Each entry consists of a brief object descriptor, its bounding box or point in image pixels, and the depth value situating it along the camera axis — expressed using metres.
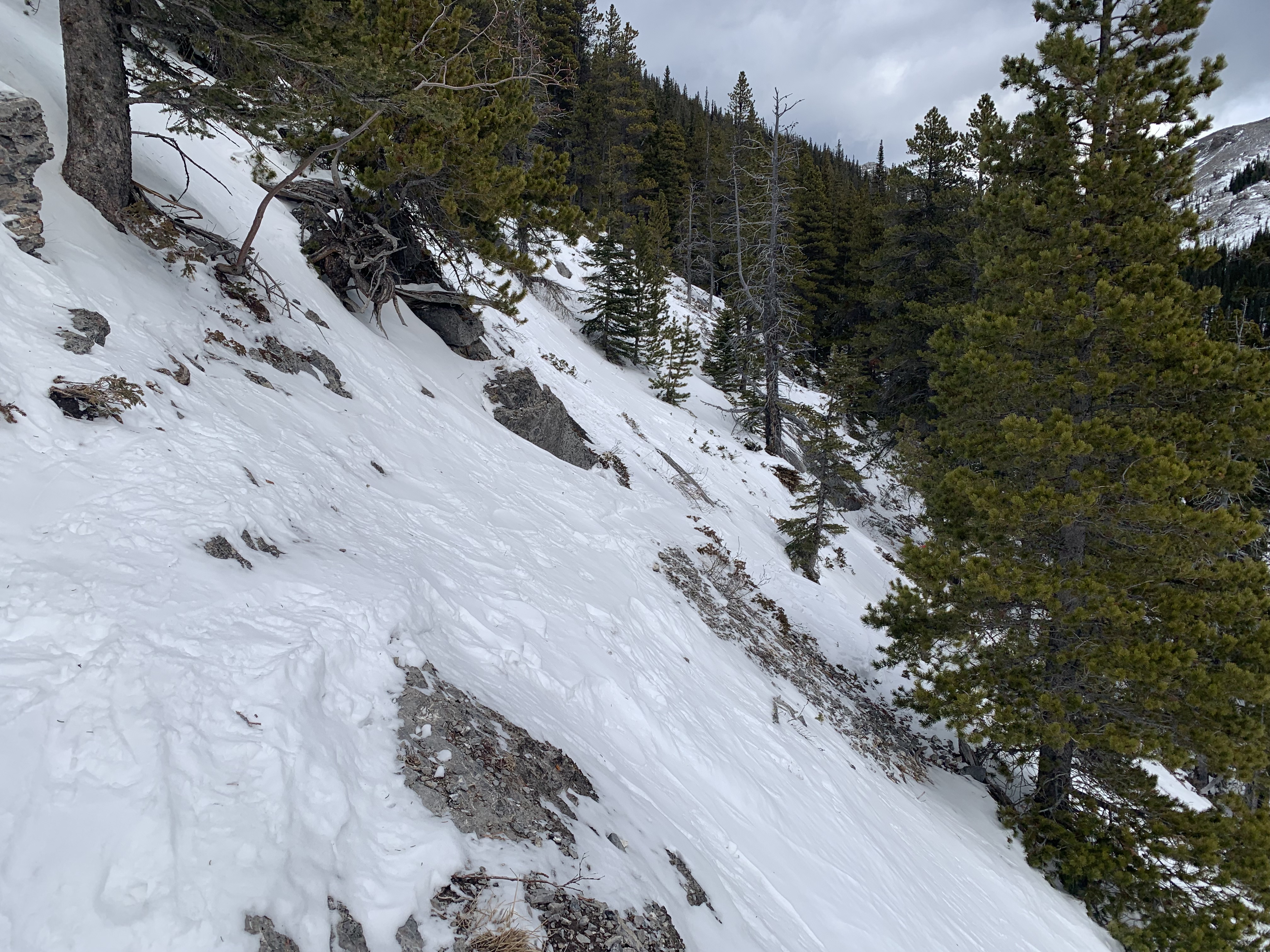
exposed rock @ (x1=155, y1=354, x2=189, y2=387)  6.27
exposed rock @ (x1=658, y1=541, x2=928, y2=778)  10.23
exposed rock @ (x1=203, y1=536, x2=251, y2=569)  4.61
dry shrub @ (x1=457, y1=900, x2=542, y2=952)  2.99
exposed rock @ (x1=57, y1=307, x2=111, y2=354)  5.42
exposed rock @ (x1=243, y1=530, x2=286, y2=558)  5.01
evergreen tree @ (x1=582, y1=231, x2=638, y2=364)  26.48
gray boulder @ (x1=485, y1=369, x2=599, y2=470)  14.31
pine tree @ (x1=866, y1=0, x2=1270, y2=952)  7.83
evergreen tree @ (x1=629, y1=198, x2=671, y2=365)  26.86
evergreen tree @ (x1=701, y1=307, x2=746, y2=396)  28.97
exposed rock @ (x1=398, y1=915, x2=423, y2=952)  2.88
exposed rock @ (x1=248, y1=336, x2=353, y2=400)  8.55
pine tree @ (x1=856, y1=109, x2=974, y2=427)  22.27
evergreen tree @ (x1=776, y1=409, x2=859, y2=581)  15.78
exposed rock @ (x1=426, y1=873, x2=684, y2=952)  3.05
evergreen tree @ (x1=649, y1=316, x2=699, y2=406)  25.69
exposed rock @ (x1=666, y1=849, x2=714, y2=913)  4.38
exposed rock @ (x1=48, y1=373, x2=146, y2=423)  4.91
